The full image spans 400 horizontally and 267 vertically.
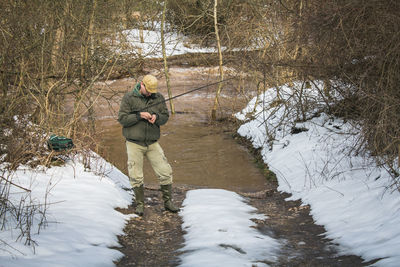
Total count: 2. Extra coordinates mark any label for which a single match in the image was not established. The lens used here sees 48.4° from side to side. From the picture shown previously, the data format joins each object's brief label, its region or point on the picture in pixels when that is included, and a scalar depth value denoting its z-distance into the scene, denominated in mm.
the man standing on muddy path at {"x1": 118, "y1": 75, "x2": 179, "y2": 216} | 6238
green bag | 7789
